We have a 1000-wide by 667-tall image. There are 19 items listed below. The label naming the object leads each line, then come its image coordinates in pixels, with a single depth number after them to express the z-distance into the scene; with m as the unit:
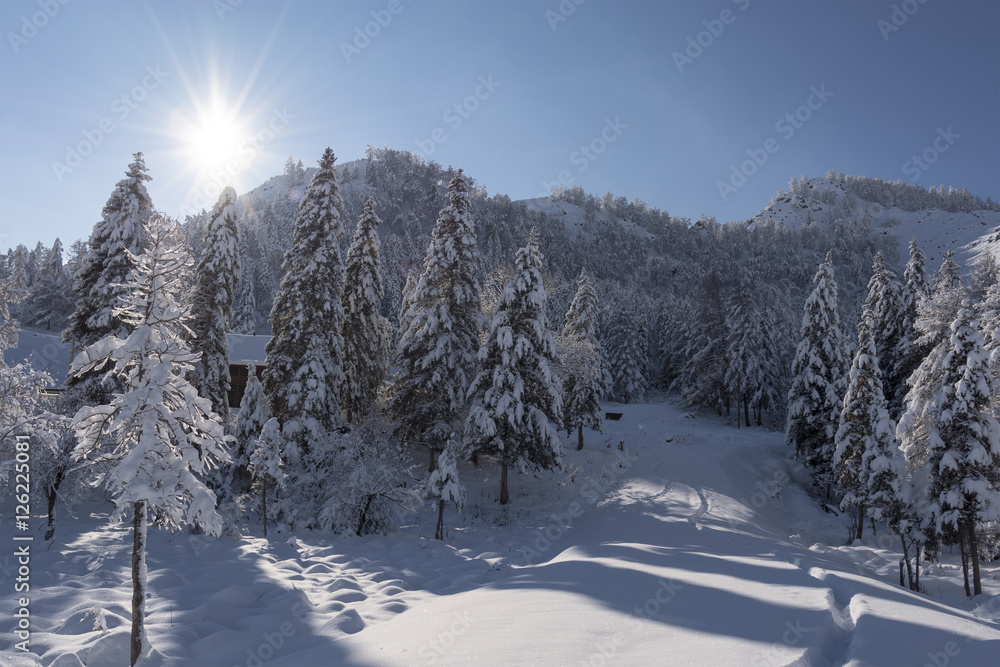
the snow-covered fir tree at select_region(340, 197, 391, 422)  27.16
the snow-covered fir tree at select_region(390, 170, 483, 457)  24.36
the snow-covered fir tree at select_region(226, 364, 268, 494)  19.78
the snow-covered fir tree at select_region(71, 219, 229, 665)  6.23
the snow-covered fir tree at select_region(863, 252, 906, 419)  32.56
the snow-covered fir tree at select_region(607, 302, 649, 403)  58.78
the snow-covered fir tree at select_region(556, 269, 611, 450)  31.62
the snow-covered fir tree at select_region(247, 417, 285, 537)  16.34
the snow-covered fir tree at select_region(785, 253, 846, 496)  30.53
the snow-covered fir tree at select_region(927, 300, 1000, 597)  15.55
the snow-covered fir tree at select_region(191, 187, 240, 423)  22.66
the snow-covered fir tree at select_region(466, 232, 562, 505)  22.44
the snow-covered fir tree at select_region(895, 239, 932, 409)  29.77
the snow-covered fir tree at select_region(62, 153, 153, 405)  18.45
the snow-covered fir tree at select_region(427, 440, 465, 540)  17.08
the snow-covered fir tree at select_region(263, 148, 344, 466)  21.47
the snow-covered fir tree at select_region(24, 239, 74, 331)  56.41
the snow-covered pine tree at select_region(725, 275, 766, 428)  46.12
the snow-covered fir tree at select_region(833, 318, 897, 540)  22.02
